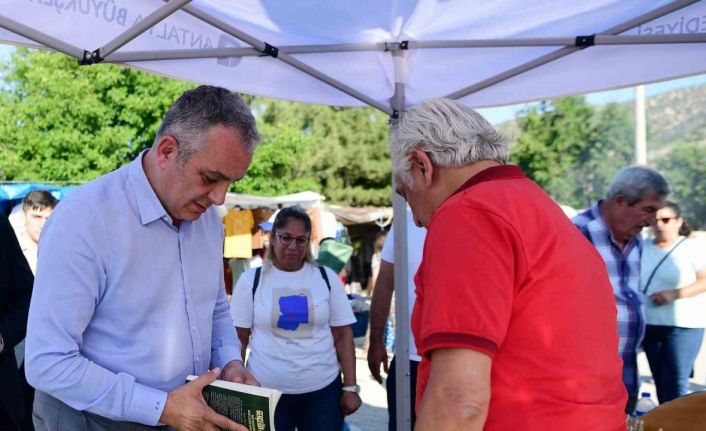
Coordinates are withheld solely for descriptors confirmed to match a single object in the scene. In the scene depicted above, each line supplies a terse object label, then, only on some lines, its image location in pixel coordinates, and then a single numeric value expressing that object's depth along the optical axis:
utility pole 14.68
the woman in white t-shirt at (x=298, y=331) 3.82
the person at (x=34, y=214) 4.83
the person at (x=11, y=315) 2.83
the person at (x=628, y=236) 3.60
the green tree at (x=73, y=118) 17.73
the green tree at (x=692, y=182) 36.22
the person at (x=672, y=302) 5.00
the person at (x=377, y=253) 11.36
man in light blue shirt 1.74
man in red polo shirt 1.43
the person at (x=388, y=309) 3.90
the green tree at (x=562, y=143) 29.28
